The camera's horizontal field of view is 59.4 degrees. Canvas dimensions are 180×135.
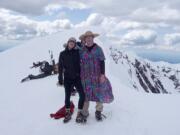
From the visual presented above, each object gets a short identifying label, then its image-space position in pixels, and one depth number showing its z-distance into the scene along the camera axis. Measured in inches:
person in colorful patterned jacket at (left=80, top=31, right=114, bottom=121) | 195.2
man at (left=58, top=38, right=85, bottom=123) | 193.2
